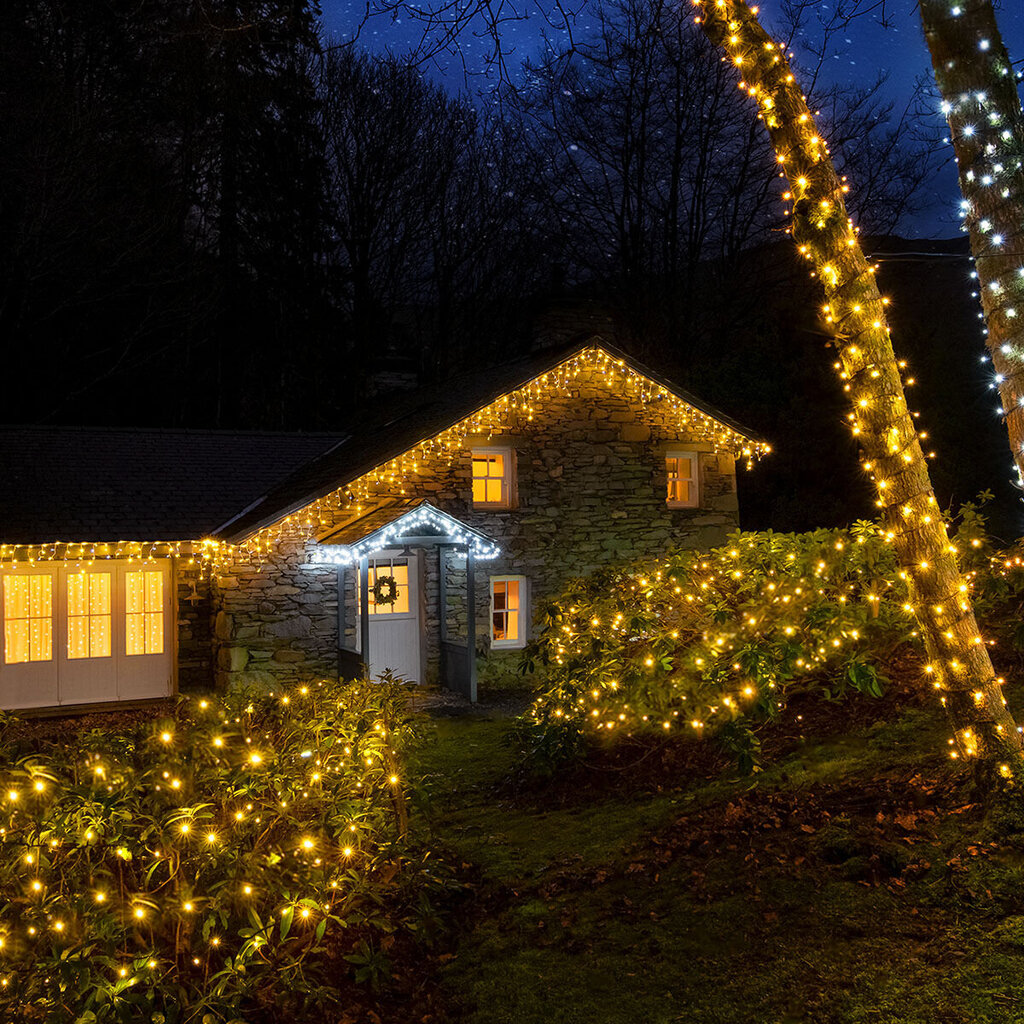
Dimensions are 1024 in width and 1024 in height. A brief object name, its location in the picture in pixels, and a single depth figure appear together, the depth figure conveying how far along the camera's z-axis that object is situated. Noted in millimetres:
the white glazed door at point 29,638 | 13305
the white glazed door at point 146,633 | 14008
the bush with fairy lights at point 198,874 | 4004
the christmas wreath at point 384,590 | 14406
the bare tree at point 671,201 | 27938
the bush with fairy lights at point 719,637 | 6996
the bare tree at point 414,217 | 30516
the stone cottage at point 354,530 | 13492
